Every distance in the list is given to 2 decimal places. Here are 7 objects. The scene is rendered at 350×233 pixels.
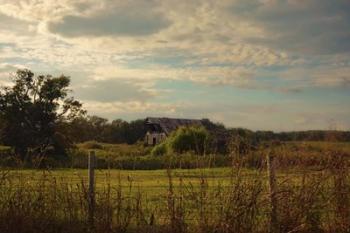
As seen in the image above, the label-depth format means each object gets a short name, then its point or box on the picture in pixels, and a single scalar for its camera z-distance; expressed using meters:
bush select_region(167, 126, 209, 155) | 58.38
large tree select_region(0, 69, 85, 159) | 59.70
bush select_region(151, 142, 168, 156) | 62.28
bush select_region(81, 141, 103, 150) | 75.84
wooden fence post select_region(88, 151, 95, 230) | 11.31
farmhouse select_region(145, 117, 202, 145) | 80.50
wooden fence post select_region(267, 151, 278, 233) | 11.07
